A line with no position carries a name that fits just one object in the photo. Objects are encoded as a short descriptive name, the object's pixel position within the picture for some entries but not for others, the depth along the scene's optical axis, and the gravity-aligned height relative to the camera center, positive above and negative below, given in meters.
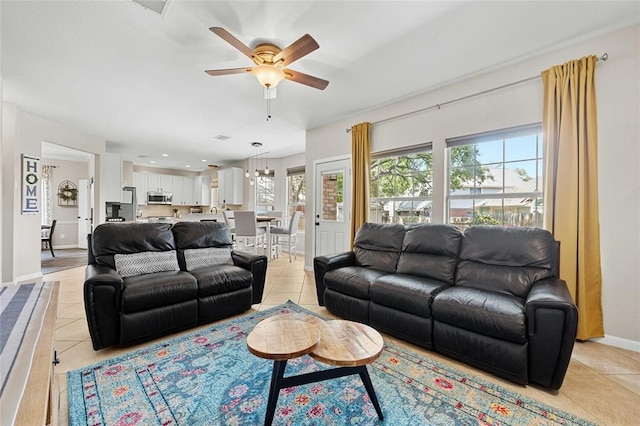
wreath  7.48 +0.49
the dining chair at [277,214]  6.93 -0.08
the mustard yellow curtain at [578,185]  2.38 +0.25
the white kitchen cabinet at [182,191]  9.45 +0.68
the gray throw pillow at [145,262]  2.60 -0.51
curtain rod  2.38 +1.32
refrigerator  6.78 +0.16
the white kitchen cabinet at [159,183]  8.85 +0.91
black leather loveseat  2.16 -0.63
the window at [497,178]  2.89 +0.39
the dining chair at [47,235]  6.18 -0.62
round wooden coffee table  1.39 -0.73
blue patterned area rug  1.50 -1.12
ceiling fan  2.14 +1.25
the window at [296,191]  7.18 +0.55
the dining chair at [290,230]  5.98 -0.41
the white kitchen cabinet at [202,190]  9.50 +0.71
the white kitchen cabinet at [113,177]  6.12 +0.75
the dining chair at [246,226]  5.42 -0.30
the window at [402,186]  3.72 +0.38
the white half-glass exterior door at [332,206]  4.59 +0.09
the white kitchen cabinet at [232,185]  8.10 +0.76
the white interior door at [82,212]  7.48 -0.05
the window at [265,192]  7.87 +0.55
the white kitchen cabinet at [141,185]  8.59 +0.78
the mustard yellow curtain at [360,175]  4.08 +0.55
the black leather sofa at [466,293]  1.74 -0.64
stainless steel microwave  8.73 +0.42
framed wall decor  4.30 +0.40
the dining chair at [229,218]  6.39 -0.17
